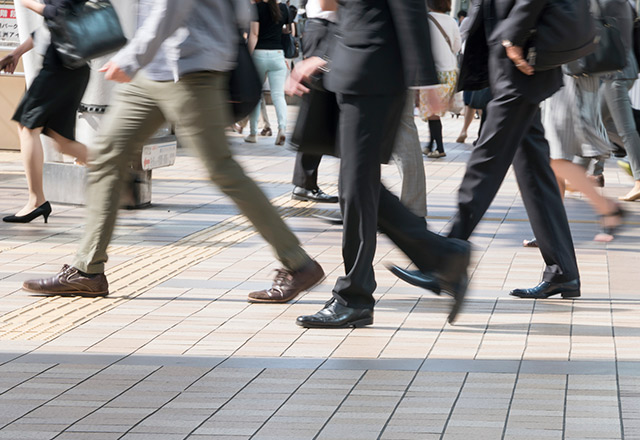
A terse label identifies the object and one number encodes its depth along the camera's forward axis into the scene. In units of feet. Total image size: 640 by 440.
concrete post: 43.01
